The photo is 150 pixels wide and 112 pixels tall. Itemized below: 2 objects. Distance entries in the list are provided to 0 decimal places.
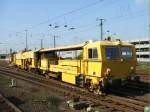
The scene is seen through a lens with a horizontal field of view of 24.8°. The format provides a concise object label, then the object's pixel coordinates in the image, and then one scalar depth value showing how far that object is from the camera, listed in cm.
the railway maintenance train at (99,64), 1753
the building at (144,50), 9577
